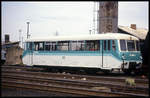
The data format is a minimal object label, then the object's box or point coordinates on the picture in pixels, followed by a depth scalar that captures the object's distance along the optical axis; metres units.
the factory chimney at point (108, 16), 32.06
